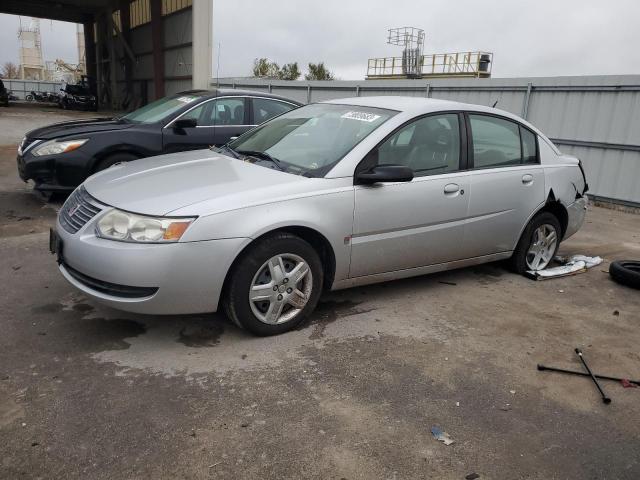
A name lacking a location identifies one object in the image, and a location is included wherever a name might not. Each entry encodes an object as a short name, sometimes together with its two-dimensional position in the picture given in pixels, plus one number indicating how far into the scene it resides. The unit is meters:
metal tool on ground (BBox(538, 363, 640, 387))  3.41
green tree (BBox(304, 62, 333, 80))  49.19
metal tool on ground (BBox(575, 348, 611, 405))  3.16
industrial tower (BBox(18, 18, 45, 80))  79.33
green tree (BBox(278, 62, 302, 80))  49.50
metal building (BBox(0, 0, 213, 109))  21.20
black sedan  6.50
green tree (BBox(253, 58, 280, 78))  48.28
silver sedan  3.28
